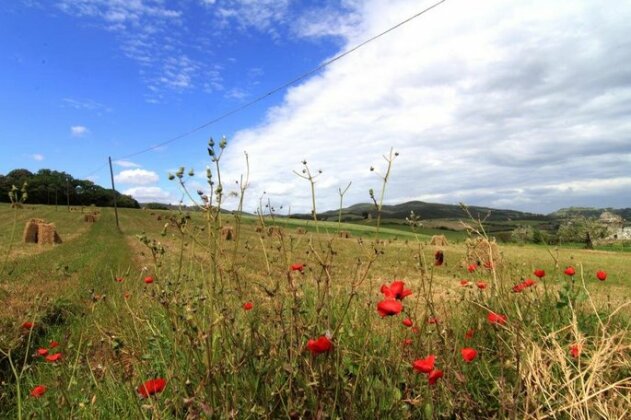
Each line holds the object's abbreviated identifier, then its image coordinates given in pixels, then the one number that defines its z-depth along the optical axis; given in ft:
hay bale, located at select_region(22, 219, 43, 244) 69.56
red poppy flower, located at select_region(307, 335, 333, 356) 5.58
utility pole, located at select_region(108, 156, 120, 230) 129.63
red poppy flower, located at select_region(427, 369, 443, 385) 6.17
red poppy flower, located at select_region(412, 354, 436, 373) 5.90
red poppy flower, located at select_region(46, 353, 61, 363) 7.20
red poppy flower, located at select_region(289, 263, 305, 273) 8.66
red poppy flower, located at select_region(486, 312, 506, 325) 8.03
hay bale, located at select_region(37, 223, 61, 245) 68.03
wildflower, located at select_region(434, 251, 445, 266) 9.61
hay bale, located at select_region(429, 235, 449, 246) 100.63
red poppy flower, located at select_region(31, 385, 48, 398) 7.60
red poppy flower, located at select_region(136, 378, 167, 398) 5.80
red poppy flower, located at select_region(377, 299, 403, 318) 5.57
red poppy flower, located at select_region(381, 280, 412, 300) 6.27
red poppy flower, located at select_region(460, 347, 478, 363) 6.70
